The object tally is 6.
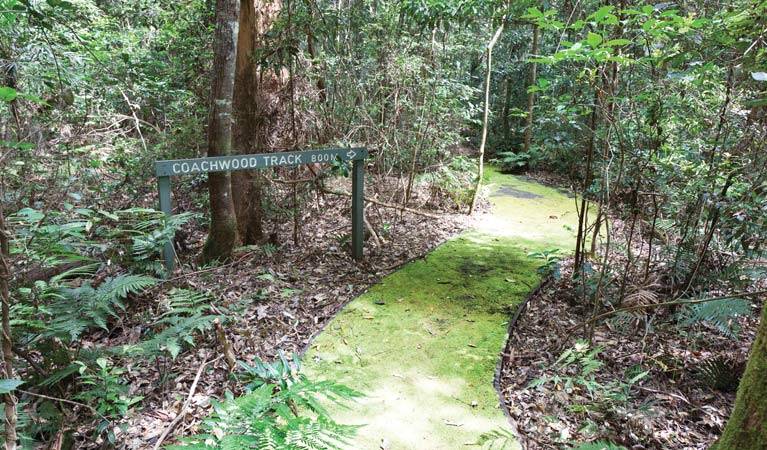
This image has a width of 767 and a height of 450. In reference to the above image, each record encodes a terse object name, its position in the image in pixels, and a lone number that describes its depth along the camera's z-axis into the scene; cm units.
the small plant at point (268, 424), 177
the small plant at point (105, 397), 268
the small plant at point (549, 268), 518
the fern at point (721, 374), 353
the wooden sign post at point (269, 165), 420
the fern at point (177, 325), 285
